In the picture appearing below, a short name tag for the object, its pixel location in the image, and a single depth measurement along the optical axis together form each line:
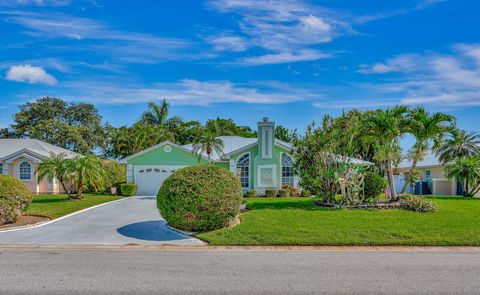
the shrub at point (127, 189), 29.72
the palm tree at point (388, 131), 17.80
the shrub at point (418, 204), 16.61
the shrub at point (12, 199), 14.47
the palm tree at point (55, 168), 23.80
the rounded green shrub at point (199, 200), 12.99
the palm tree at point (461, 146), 30.39
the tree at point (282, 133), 54.28
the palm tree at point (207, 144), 29.62
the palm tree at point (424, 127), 18.25
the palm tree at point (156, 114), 48.91
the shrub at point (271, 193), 28.25
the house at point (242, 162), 28.89
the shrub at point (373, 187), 18.94
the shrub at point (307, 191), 19.63
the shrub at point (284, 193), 28.08
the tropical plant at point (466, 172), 26.16
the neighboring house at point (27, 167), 29.59
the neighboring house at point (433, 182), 32.97
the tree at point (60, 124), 44.84
